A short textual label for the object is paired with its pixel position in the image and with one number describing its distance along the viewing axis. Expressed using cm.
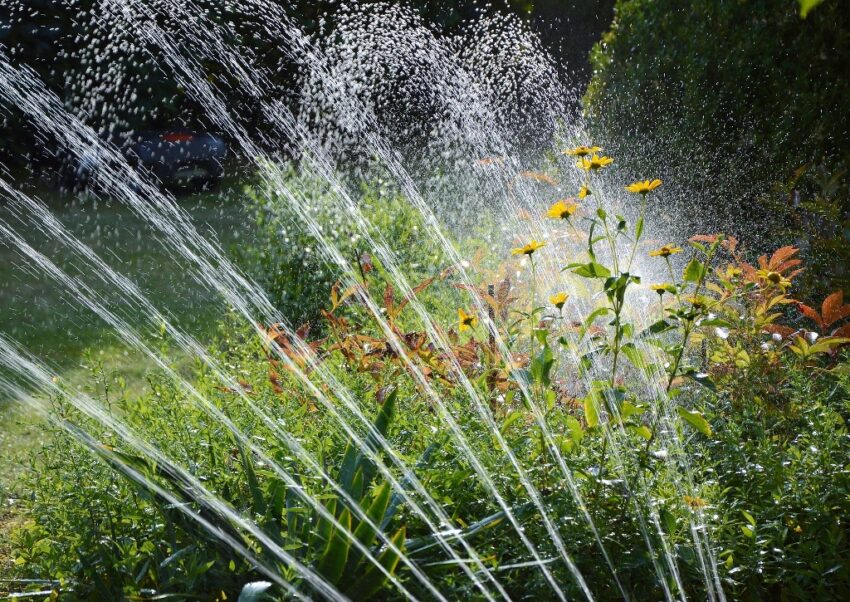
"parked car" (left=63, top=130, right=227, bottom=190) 958
